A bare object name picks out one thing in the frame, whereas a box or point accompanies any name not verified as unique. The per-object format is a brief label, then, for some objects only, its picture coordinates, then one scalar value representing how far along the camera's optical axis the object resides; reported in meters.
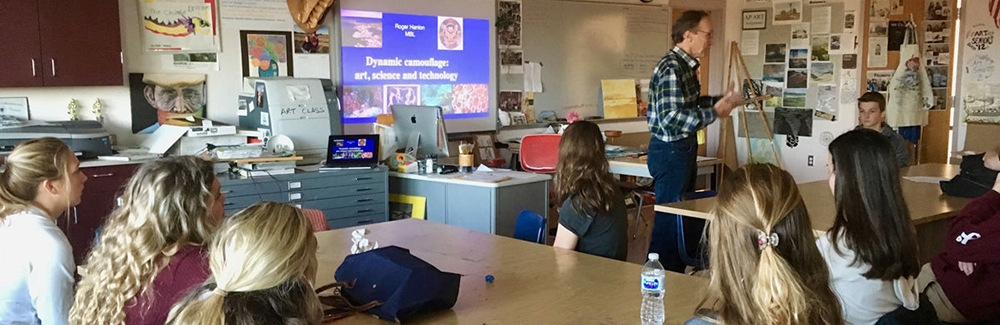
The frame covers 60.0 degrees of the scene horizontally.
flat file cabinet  4.98
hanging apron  7.98
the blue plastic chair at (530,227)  3.63
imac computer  5.76
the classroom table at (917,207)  3.61
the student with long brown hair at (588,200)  3.32
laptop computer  5.44
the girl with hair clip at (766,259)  1.76
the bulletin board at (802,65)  8.15
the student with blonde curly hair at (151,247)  2.03
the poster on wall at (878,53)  8.02
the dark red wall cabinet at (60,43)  4.59
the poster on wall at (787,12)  8.38
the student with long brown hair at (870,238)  2.36
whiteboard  7.22
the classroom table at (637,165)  5.85
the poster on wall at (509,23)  6.94
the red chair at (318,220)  3.82
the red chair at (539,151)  6.61
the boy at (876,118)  5.33
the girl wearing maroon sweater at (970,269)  2.91
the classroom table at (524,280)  2.32
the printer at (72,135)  4.45
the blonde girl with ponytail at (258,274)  1.57
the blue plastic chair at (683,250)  4.04
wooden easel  8.61
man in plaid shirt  4.62
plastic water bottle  2.30
